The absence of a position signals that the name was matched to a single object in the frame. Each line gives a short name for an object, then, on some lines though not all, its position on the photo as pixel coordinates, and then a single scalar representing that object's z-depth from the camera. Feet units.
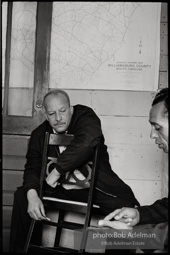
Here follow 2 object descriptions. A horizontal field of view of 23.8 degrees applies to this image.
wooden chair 7.83
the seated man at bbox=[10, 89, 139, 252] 8.37
